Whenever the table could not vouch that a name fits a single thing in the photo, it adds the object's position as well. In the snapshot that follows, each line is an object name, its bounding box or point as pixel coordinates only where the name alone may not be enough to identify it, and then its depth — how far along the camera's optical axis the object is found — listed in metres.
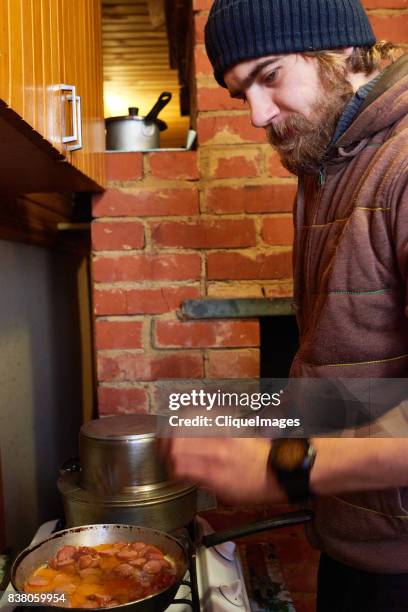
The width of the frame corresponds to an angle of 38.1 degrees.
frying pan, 0.82
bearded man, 0.55
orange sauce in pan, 0.77
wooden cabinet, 0.63
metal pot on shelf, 1.30
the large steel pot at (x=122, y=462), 0.93
